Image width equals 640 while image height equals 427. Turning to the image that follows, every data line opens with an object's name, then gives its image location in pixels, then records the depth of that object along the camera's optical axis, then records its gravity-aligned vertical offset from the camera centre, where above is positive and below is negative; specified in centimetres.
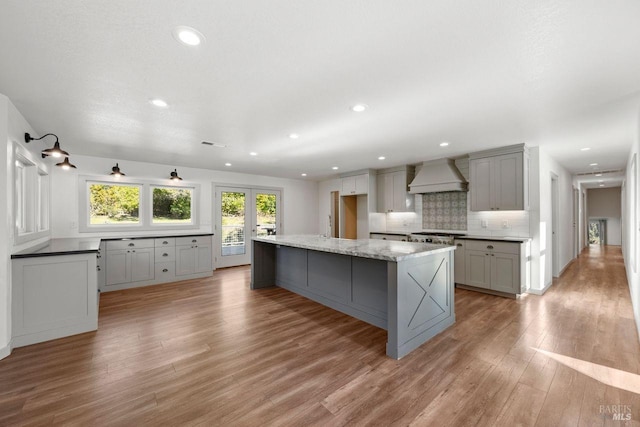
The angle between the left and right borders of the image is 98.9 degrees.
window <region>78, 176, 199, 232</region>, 512 +24
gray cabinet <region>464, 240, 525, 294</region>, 413 -79
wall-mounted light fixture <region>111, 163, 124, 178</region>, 503 +83
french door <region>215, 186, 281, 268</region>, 669 -11
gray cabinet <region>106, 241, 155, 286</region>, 477 -89
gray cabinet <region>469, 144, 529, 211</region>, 425 +59
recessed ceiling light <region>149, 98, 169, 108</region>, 263 +111
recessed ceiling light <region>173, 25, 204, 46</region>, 160 +109
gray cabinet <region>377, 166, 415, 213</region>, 598 +59
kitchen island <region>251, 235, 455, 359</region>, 252 -78
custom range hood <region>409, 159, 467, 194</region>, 500 +70
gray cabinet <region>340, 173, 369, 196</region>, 653 +77
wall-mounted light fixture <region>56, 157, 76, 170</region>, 372 +70
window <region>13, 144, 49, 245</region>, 293 +25
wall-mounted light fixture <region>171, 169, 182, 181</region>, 561 +82
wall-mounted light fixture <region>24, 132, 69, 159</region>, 309 +74
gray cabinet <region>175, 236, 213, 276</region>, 550 -81
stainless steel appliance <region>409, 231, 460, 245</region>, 476 -40
